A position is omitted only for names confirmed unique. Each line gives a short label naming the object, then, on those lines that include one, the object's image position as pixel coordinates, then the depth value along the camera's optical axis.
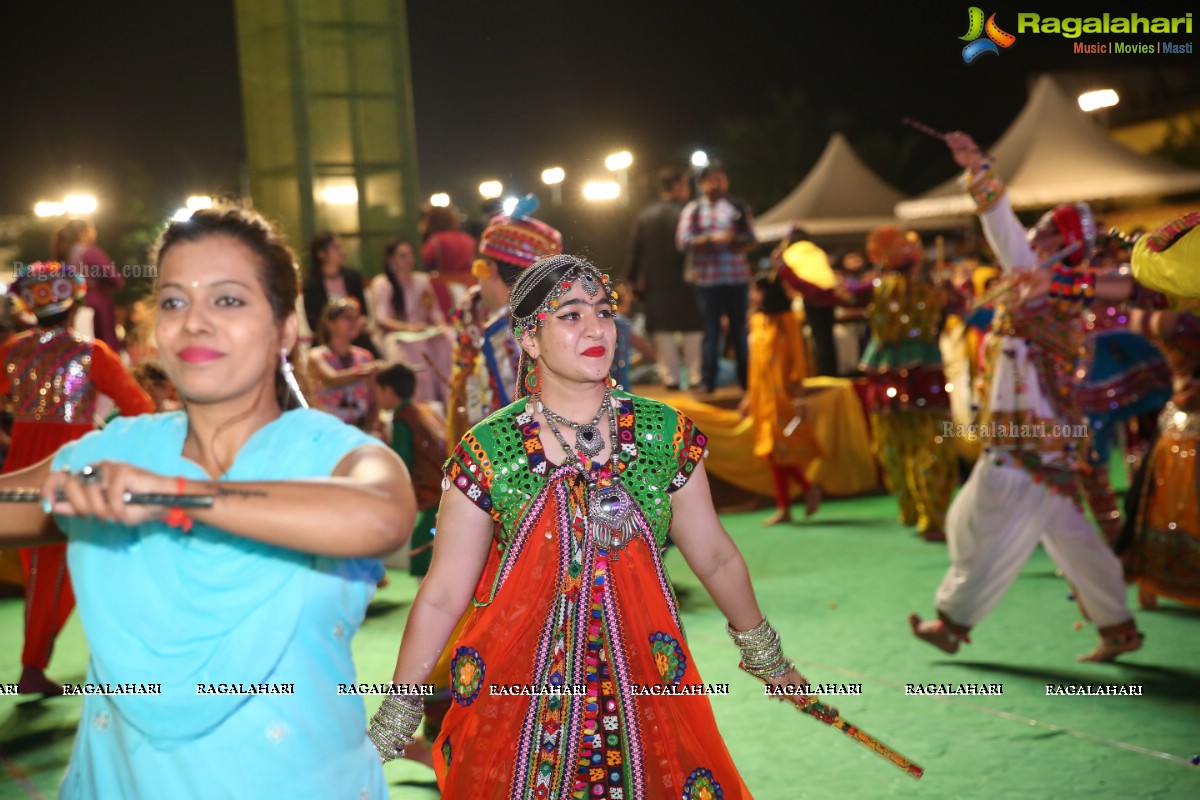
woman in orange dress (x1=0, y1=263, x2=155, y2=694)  5.43
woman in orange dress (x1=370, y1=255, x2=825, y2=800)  2.75
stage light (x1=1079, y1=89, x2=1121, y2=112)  21.53
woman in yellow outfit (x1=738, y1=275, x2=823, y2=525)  9.57
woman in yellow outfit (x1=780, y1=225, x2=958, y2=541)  8.45
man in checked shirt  10.30
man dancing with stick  5.33
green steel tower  8.38
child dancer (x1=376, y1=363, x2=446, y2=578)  6.45
